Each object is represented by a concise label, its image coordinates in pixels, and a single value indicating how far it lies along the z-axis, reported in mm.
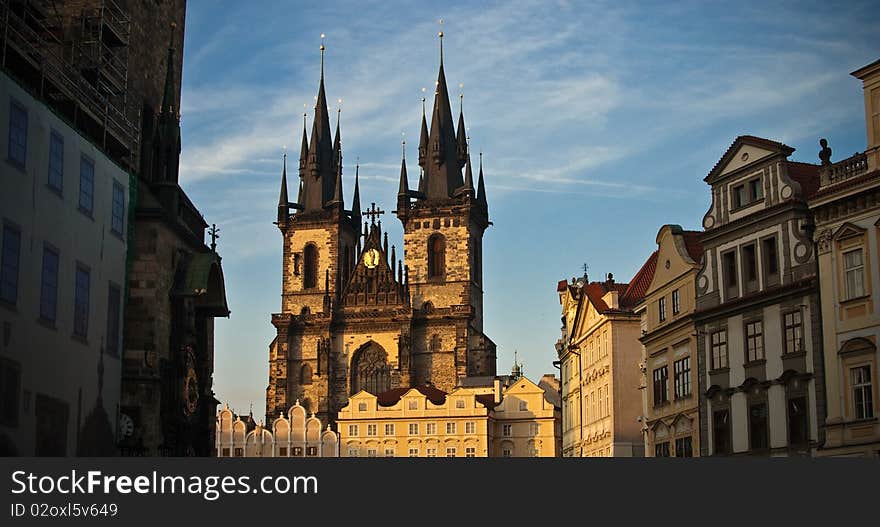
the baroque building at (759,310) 35938
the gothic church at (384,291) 100812
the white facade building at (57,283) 29500
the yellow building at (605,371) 50188
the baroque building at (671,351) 41438
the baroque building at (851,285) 33062
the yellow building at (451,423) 96000
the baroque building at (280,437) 97500
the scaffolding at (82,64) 32875
